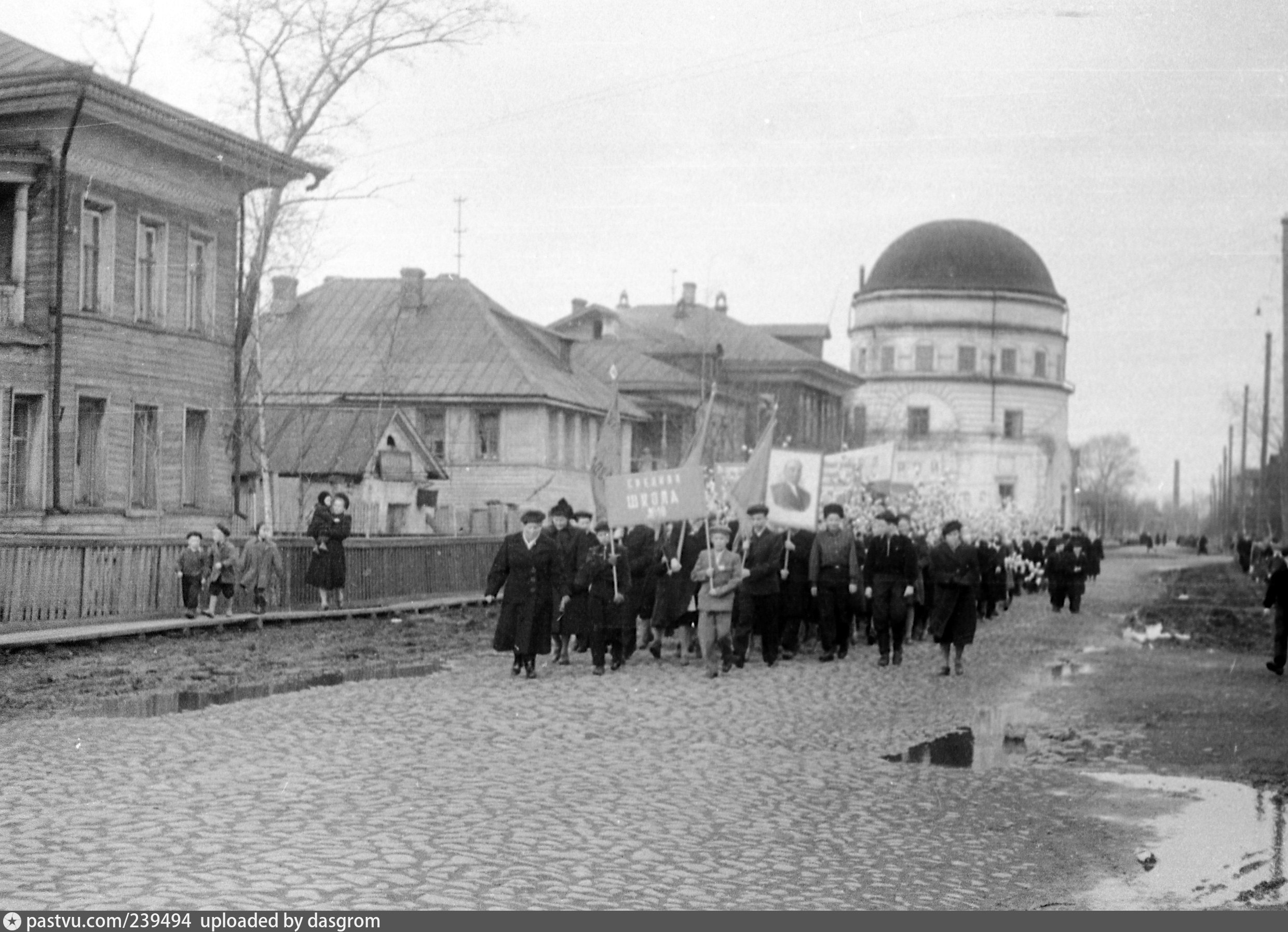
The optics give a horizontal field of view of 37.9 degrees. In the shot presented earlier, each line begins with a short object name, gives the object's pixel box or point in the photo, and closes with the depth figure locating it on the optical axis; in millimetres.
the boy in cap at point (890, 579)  22125
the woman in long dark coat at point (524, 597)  19016
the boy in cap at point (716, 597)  20000
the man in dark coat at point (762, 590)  21844
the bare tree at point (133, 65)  33812
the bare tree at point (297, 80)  36875
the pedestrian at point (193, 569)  27031
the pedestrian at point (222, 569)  27312
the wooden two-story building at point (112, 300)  29109
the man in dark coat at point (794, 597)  23156
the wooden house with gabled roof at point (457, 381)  55781
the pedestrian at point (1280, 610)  22031
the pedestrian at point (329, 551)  30906
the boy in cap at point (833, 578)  23031
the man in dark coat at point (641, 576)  21453
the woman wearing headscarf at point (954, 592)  21125
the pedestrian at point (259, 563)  28797
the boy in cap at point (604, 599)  20297
